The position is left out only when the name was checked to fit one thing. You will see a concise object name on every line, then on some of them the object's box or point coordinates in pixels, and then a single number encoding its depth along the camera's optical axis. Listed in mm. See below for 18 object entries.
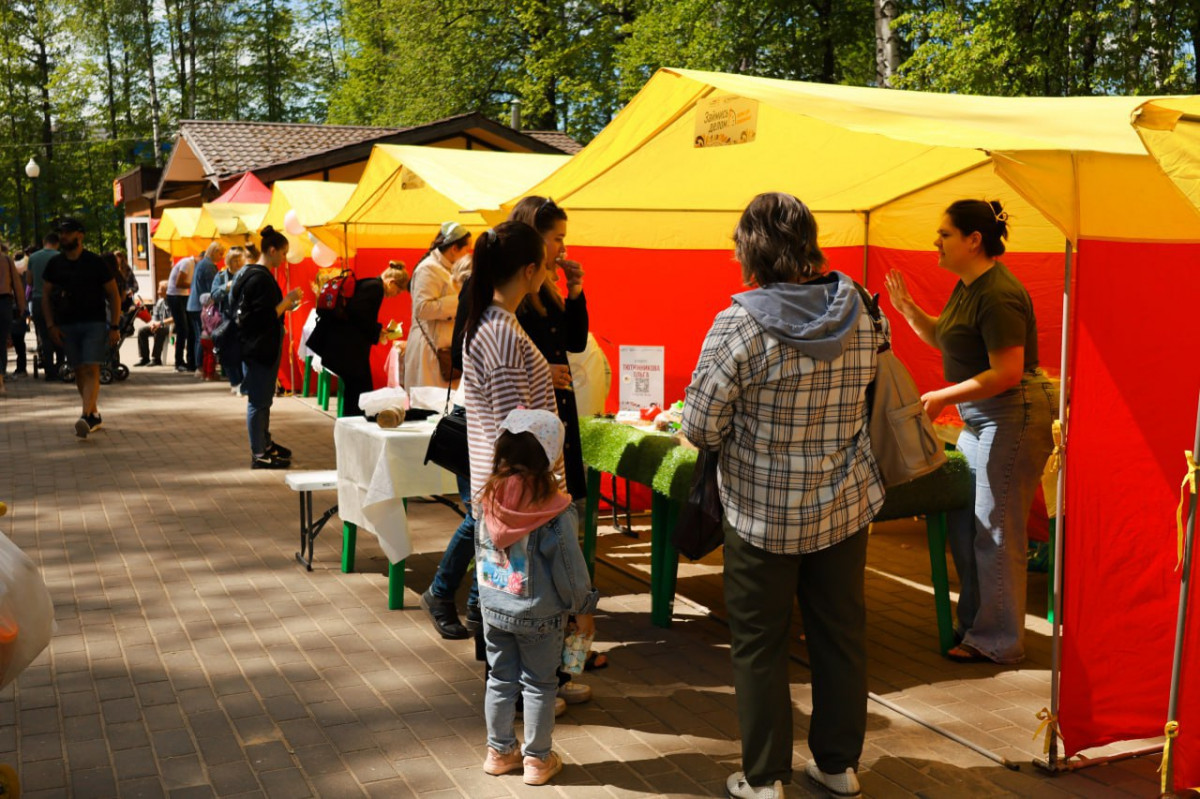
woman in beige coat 7781
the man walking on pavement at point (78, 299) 10688
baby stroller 16672
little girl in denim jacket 3738
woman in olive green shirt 4695
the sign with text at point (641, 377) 5941
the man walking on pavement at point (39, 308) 16266
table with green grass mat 5027
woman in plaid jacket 3383
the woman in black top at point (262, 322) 9375
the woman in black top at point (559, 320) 4336
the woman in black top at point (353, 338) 8969
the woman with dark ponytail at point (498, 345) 3861
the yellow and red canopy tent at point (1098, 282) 3672
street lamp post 37850
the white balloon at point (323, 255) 13092
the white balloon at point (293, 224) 13430
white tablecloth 5688
